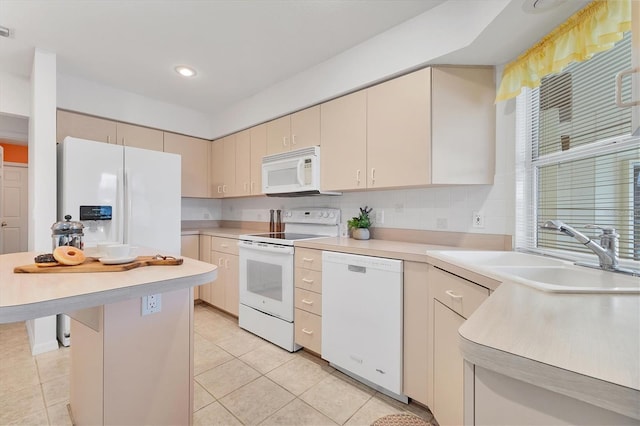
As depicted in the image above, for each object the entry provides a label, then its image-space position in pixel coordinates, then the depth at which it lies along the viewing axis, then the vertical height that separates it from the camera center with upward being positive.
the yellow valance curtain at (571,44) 1.17 +0.82
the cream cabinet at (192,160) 3.48 +0.67
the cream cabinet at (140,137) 3.06 +0.84
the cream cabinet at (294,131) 2.55 +0.79
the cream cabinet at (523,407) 0.41 -0.31
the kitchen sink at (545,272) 0.91 -0.25
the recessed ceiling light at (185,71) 2.60 +1.33
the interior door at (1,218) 4.55 -0.13
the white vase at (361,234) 2.36 -0.19
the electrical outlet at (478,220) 1.95 -0.05
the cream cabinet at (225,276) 2.94 -0.71
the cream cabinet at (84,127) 2.69 +0.84
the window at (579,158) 1.21 +0.28
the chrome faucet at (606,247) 1.13 -0.14
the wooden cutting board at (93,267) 1.07 -0.22
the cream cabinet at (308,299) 2.15 -0.69
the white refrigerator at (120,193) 2.34 +0.16
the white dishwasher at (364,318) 1.72 -0.71
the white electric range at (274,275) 2.35 -0.57
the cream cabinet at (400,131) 1.89 +0.58
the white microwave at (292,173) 2.51 +0.37
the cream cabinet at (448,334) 1.30 -0.63
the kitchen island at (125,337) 0.89 -0.54
